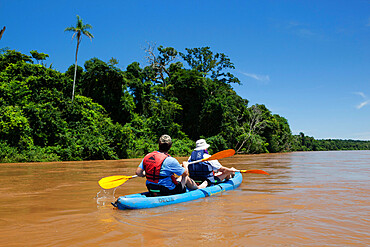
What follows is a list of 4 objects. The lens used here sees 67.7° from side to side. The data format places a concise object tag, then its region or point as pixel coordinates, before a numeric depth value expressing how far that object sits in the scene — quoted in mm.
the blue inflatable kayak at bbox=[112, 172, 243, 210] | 3740
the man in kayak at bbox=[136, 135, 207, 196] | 3867
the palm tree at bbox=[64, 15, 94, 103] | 20969
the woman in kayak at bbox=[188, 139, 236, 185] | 5239
